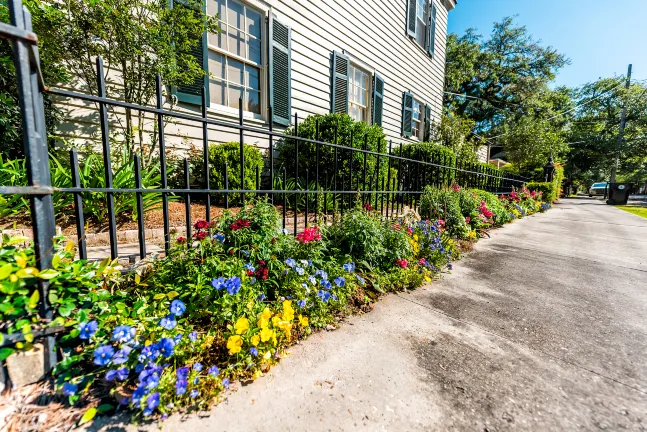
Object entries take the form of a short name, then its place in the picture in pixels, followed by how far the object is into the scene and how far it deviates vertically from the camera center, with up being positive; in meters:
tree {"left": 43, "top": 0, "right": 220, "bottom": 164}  2.66 +1.44
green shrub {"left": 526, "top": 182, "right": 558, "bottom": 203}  11.27 +0.12
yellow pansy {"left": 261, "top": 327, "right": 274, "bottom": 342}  1.27 -0.66
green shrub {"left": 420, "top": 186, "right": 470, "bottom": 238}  3.90 -0.30
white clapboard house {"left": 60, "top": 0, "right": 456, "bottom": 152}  4.18 +2.45
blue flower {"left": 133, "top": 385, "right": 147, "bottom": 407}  0.97 -0.72
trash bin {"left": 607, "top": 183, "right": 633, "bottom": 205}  15.23 -0.09
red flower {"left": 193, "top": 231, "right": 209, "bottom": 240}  1.65 -0.29
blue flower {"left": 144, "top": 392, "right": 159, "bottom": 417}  0.97 -0.74
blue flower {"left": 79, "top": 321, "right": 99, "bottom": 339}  1.05 -0.54
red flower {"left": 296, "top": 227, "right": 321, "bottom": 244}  2.00 -0.34
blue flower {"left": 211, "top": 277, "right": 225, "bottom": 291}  1.37 -0.47
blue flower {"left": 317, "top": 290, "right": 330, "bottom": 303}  1.65 -0.63
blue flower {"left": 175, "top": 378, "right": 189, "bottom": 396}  1.01 -0.72
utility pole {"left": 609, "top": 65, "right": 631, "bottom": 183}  19.57 +4.22
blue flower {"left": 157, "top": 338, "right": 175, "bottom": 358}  1.08 -0.61
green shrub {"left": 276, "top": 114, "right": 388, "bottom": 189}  4.32 +0.62
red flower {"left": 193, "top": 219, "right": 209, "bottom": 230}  1.69 -0.23
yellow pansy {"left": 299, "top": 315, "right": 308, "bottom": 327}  1.47 -0.69
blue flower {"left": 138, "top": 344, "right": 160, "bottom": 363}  1.07 -0.63
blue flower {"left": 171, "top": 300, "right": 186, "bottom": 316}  1.21 -0.52
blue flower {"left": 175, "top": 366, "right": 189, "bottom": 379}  1.05 -0.69
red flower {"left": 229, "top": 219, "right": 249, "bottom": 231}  1.78 -0.24
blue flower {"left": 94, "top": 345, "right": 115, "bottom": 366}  1.01 -0.61
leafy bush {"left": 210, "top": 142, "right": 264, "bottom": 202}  3.65 +0.30
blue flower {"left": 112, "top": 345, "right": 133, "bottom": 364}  1.04 -0.63
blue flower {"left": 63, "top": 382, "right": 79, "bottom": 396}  0.97 -0.70
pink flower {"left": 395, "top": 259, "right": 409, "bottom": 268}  2.34 -0.61
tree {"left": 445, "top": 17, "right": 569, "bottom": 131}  21.38 +9.22
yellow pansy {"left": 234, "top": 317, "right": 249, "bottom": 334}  1.24 -0.60
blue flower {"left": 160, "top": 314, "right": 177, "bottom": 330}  1.15 -0.56
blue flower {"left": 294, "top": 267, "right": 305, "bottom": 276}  1.68 -0.49
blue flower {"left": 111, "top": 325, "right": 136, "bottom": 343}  1.06 -0.56
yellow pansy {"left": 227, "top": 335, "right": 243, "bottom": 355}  1.19 -0.67
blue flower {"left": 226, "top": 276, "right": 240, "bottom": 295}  1.38 -0.48
